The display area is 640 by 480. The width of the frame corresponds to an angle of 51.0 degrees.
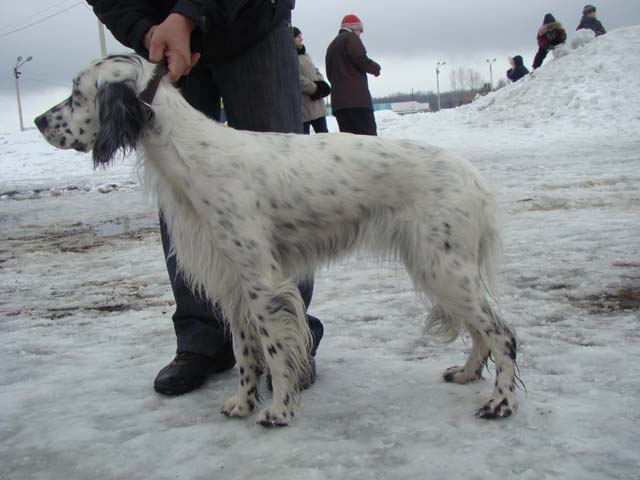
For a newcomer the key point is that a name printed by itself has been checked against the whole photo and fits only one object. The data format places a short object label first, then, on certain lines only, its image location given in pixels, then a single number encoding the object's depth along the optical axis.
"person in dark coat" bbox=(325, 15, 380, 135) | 9.16
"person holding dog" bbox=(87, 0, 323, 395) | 3.12
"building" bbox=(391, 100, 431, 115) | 68.59
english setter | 2.79
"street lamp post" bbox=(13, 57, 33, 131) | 45.96
